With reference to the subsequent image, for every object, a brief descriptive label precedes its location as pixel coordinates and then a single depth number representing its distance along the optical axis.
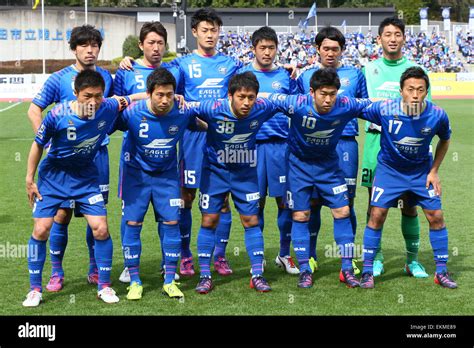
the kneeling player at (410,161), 6.70
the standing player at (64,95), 6.89
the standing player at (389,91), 7.44
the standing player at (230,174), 6.73
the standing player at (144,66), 7.24
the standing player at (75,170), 6.30
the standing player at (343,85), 7.42
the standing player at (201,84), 7.45
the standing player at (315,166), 6.83
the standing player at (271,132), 7.43
